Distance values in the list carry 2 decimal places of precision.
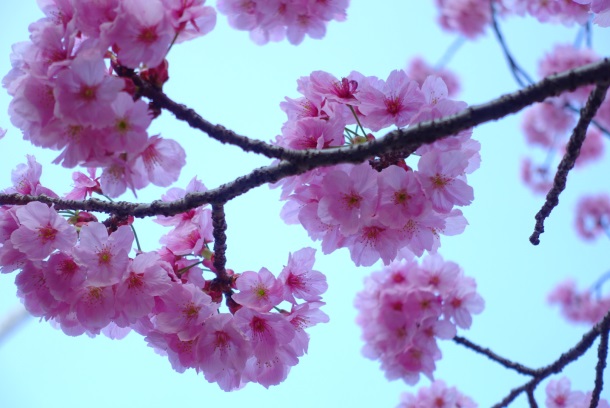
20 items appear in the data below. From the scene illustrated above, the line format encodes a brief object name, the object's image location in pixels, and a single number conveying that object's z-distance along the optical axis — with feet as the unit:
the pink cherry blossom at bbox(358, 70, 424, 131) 5.76
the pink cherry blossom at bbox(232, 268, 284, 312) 5.77
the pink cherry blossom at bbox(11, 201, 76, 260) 5.70
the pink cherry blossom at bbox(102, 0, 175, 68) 5.51
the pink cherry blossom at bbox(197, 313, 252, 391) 5.75
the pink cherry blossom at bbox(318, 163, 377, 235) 5.69
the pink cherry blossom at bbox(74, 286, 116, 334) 5.74
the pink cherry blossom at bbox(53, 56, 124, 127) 5.49
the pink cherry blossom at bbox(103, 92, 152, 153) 5.51
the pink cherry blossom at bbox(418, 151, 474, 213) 5.70
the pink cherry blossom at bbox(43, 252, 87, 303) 5.72
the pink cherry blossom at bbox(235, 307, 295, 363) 5.77
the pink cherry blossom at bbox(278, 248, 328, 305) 5.87
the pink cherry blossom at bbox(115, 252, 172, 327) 5.72
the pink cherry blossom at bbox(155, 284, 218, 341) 5.74
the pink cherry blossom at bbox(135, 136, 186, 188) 5.62
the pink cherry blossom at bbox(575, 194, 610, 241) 23.74
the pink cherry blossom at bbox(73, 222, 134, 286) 5.68
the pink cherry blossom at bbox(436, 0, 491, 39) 21.18
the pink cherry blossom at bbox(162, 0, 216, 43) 5.56
